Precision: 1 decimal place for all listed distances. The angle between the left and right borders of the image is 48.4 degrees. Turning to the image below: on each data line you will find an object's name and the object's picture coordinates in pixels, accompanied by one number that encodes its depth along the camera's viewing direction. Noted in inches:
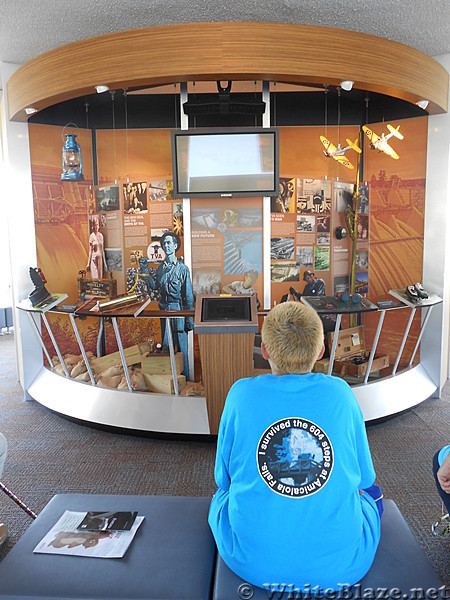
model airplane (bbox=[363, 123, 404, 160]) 196.1
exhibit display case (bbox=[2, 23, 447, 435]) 171.8
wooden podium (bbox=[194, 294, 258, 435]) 137.1
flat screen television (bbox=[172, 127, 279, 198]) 184.2
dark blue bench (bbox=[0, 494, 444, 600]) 67.8
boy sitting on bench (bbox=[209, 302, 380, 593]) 63.8
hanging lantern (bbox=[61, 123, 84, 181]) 209.0
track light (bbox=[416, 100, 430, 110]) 191.2
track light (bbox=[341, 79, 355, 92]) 167.5
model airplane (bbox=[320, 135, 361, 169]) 199.6
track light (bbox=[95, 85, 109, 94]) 170.4
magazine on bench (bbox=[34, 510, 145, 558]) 76.3
